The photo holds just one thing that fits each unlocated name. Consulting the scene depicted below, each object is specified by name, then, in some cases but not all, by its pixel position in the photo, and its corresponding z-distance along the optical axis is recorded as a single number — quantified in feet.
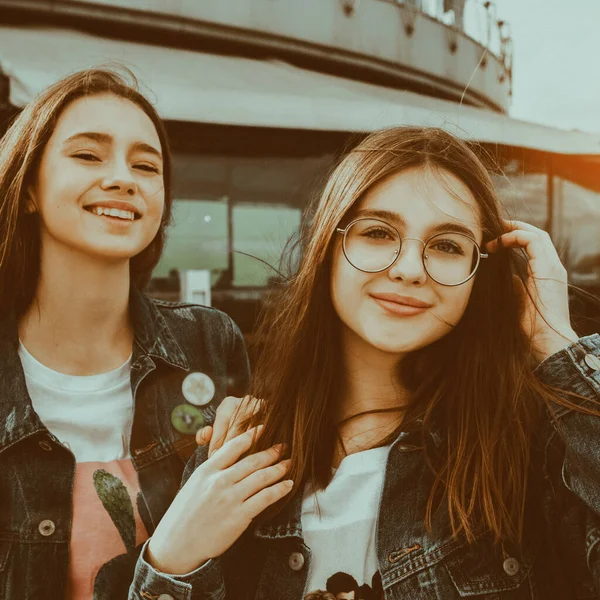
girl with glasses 3.02
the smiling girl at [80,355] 3.59
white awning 6.78
